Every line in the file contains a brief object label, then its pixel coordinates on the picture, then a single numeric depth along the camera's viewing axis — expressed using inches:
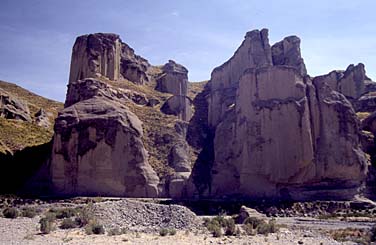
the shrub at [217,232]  1261.1
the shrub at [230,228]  1298.0
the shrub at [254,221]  1488.2
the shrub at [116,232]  1208.2
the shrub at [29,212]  1648.5
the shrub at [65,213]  1555.9
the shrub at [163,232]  1245.8
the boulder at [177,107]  3307.1
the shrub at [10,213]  1609.3
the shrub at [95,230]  1224.1
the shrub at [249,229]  1309.1
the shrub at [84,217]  1387.8
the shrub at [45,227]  1228.2
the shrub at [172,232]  1265.0
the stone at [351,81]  3983.8
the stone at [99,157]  2402.8
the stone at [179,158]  2743.6
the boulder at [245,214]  1747.2
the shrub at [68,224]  1339.8
